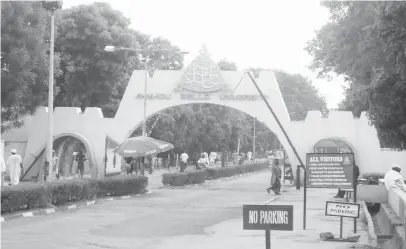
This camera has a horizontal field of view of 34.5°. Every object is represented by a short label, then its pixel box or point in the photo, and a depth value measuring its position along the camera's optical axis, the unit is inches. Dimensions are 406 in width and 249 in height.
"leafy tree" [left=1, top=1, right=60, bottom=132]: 1139.9
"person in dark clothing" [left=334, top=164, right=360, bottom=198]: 1063.0
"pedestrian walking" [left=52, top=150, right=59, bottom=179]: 1479.6
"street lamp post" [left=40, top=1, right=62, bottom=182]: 901.2
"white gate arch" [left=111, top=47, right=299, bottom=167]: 1454.2
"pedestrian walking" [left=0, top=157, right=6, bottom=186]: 948.9
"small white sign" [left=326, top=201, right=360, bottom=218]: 545.3
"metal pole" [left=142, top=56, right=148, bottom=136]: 1405.8
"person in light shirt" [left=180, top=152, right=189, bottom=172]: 1630.0
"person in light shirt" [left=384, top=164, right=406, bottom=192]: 761.7
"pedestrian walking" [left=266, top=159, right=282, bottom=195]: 1167.0
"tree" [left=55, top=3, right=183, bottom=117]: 1672.0
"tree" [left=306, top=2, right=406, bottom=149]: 668.1
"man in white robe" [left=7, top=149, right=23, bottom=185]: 1093.8
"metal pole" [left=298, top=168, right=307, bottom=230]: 594.1
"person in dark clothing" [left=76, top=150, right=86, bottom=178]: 1509.6
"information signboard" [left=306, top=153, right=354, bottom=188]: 595.2
